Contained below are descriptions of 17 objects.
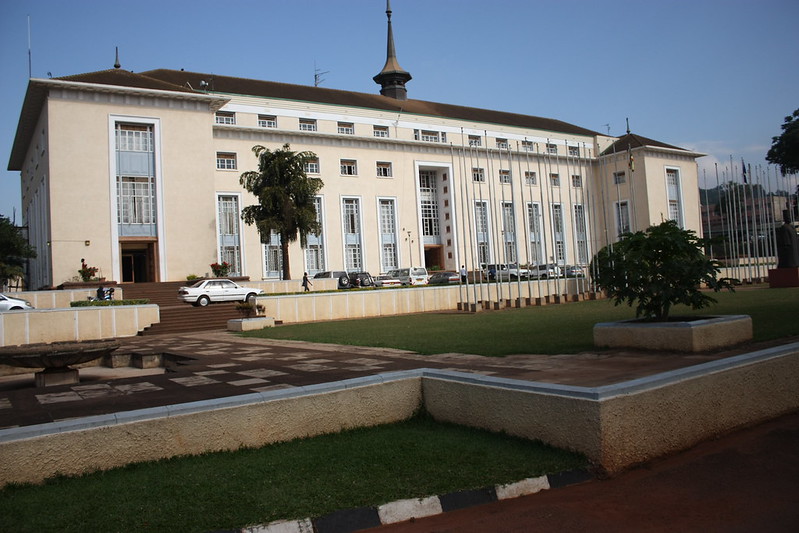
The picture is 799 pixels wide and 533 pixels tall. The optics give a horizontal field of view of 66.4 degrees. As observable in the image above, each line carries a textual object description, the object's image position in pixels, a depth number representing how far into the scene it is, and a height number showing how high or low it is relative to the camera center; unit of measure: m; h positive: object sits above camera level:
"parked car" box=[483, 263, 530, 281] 38.25 +0.61
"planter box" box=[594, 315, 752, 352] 9.09 -0.96
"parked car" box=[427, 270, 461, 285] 40.12 +0.60
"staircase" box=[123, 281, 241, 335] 22.80 -0.65
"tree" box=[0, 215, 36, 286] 38.38 +3.97
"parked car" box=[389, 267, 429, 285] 41.50 +0.89
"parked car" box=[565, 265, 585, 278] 42.78 +0.53
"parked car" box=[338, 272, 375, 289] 36.97 +0.67
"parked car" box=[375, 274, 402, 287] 39.24 +0.59
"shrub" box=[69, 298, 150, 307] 21.84 +0.17
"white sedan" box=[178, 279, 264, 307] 27.42 +0.36
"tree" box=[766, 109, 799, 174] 46.09 +8.98
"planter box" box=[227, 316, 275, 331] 20.92 -0.87
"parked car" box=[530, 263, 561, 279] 40.47 +0.66
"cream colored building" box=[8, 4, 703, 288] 32.88 +8.46
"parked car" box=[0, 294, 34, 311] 23.93 +0.35
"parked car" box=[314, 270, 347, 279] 39.28 +1.24
